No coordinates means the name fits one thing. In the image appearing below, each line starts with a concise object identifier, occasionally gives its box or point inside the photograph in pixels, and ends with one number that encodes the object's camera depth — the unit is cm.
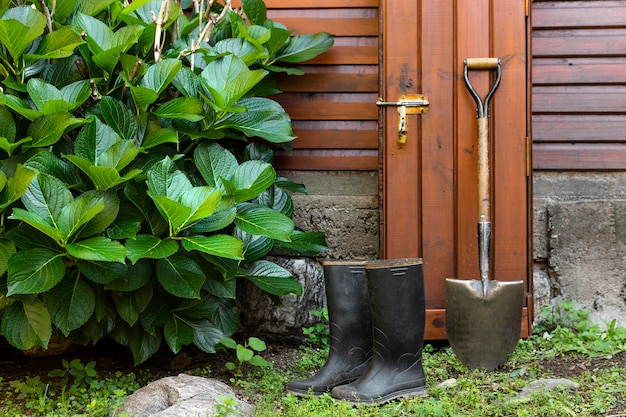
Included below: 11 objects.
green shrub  224
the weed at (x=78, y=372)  258
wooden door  295
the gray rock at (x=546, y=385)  230
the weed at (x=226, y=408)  201
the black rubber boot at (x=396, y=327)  247
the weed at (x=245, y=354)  263
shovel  270
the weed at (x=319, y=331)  308
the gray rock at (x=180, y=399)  209
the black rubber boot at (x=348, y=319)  265
